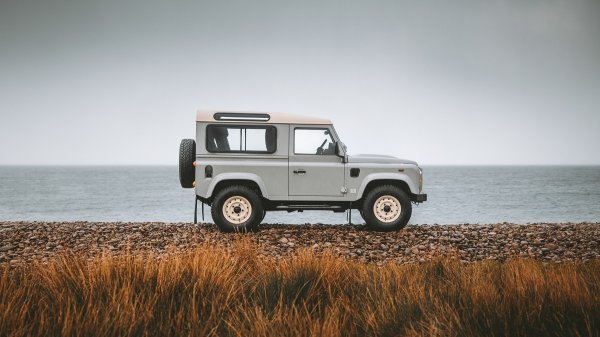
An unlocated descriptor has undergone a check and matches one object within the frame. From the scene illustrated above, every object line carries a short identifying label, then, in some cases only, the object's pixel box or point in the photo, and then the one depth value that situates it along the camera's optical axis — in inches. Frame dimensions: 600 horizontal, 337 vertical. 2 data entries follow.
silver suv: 381.1
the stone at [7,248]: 326.3
